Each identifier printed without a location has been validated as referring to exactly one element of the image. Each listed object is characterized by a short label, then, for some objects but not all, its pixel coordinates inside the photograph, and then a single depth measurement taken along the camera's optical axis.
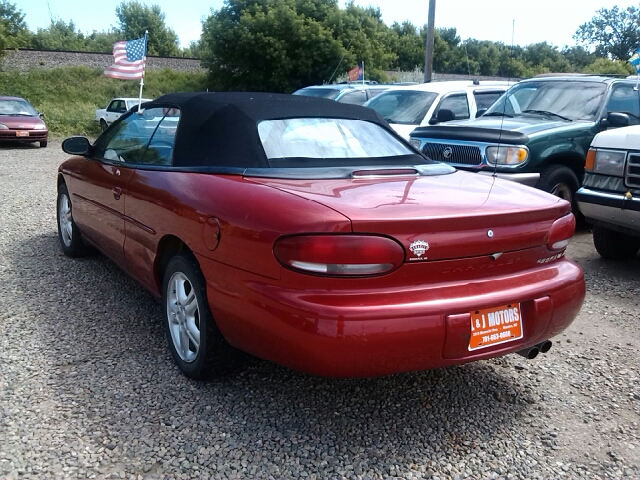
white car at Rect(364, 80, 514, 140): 9.62
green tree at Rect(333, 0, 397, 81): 31.30
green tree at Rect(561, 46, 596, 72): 67.99
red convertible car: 2.57
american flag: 11.97
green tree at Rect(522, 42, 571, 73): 44.00
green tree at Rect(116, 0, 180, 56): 76.38
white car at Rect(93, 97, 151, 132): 21.27
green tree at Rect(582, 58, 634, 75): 44.20
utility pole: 18.39
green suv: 6.57
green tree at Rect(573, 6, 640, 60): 79.20
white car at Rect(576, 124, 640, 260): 5.20
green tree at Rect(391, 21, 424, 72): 55.53
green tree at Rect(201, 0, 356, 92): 30.69
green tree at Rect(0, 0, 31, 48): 39.38
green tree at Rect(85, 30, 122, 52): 74.19
